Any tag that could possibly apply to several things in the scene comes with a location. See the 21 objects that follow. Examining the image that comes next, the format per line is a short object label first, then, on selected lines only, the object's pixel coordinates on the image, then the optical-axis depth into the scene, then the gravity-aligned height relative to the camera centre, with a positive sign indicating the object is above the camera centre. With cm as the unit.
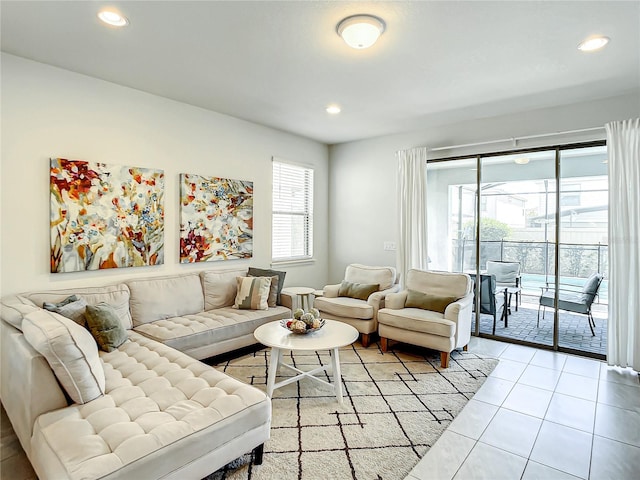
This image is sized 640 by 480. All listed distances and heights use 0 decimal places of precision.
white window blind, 507 +39
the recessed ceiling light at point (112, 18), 221 +141
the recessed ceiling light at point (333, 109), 395 +148
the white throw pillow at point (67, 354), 179 -60
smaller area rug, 204 -129
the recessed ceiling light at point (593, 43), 250 +142
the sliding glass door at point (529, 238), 394 +1
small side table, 435 -68
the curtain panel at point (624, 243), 343 -4
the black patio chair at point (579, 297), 391 -66
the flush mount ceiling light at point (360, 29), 224 +136
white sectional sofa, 153 -88
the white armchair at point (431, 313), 351 -80
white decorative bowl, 289 -76
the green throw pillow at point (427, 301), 384 -69
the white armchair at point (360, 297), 408 -74
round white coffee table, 269 -81
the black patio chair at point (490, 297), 456 -75
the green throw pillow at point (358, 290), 441 -64
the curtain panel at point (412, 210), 479 +39
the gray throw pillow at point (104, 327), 260 -67
